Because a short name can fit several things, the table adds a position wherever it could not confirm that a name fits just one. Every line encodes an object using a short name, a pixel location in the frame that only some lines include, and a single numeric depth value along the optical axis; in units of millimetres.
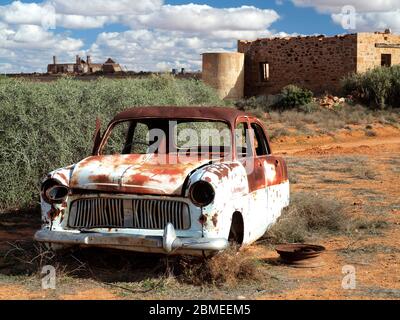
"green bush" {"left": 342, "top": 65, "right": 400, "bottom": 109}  28641
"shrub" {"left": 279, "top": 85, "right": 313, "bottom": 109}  29031
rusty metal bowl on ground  6535
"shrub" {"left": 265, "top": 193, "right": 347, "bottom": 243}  7711
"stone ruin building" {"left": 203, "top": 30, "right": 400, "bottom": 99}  31672
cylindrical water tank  32562
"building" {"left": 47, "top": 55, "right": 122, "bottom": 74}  46406
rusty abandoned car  5699
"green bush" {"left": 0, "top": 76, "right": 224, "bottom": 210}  9883
